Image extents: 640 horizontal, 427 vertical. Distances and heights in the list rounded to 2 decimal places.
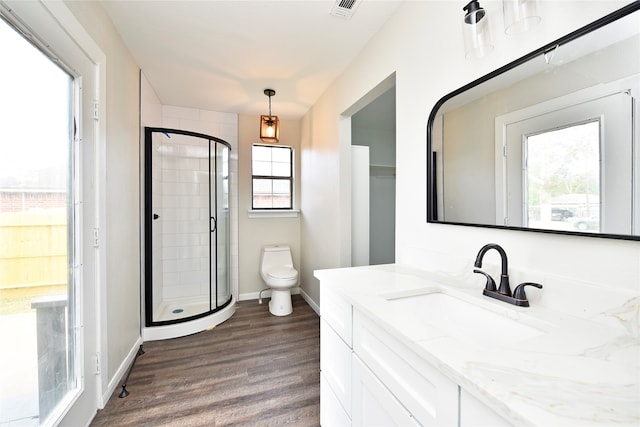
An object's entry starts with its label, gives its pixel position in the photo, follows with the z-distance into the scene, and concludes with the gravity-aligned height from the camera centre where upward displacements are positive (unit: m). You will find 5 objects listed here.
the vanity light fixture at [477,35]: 1.10 +0.74
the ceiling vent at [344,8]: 1.64 +1.30
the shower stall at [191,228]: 2.87 -0.17
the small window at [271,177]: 3.76 +0.53
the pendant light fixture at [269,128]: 2.65 +0.85
